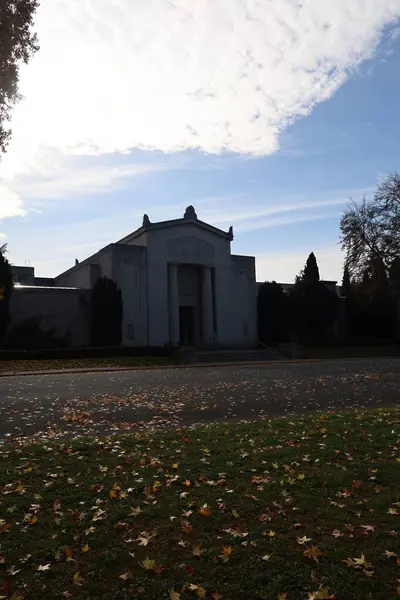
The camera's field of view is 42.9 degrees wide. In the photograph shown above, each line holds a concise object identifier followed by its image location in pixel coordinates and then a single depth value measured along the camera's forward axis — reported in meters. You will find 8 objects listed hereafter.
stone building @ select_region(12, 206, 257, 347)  40.84
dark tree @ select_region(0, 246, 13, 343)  34.19
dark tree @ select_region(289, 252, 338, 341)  46.38
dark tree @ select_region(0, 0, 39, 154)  10.30
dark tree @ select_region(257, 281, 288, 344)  47.00
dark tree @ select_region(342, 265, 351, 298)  48.80
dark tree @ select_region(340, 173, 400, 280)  45.72
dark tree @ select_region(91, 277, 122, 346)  38.94
